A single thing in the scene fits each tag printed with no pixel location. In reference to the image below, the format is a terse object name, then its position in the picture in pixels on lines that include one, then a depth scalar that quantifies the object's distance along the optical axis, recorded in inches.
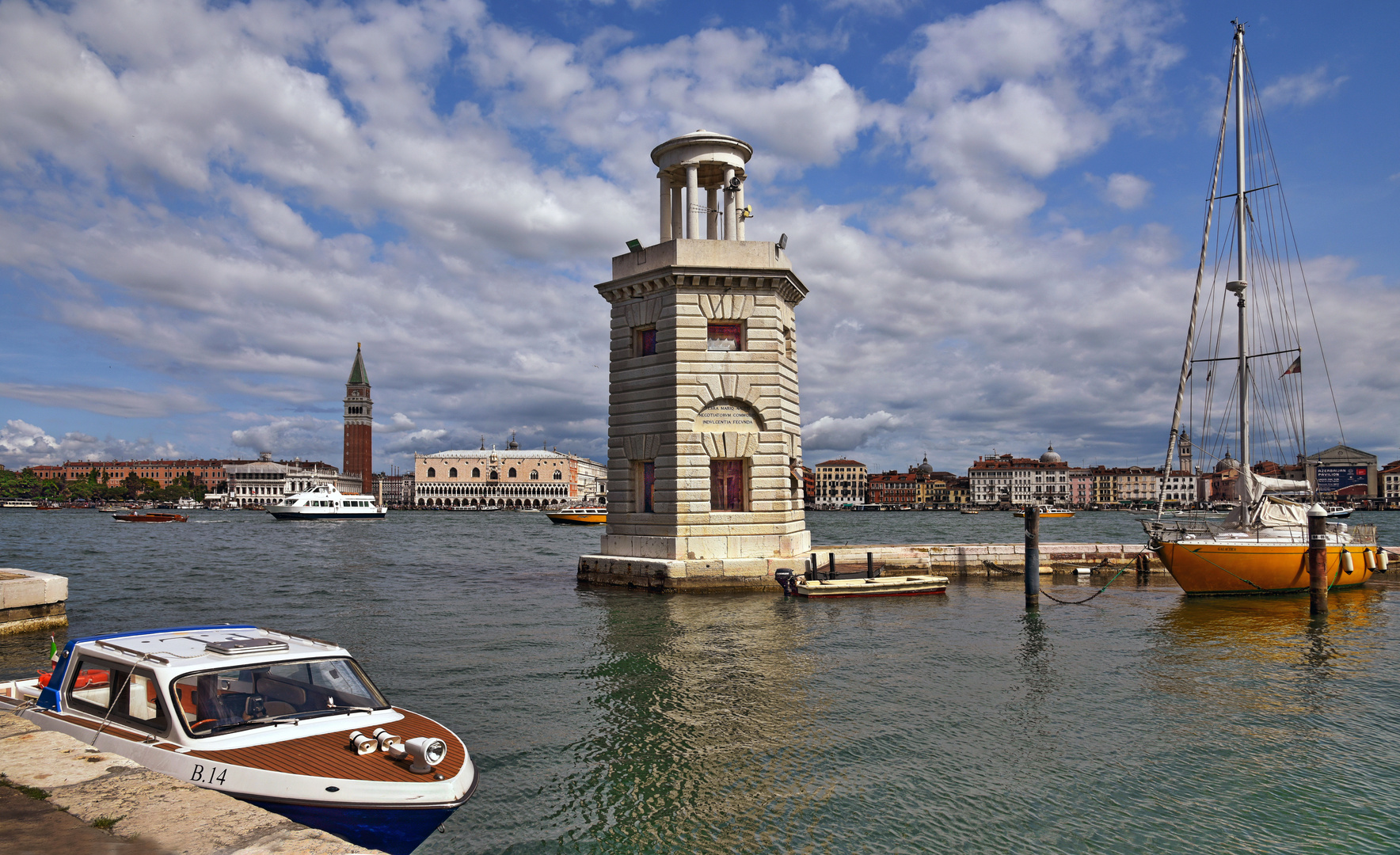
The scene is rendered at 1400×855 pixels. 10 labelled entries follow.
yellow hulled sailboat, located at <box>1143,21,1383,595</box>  1002.7
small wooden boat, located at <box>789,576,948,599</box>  936.9
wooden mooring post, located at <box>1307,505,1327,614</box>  887.7
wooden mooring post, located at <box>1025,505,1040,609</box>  909.8
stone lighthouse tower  968.9
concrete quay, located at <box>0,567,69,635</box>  700.7
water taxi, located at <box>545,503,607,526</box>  4005.9
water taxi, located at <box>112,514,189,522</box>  3818.9
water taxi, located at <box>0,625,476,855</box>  250.1
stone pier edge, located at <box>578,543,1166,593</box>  949.8
